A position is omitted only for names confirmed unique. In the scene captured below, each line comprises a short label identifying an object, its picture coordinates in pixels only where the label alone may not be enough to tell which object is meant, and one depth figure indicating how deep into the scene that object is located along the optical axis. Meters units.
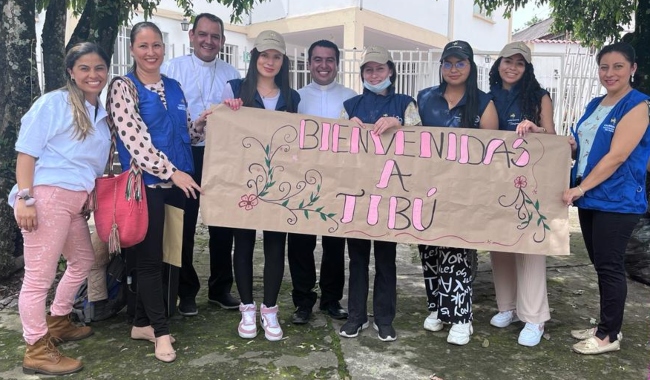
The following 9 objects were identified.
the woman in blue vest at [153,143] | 3.02
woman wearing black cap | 3.28
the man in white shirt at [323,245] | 3.57
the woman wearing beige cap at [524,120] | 3.34
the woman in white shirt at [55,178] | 2.82
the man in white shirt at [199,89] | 3.71
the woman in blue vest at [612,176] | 3.09
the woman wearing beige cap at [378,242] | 3.31
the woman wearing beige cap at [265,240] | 3.40
